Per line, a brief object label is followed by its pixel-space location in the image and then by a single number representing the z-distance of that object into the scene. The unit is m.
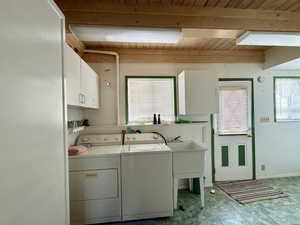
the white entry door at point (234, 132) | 3.35
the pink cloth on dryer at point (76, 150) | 2.08
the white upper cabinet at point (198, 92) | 2.86
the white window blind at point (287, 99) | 3.54
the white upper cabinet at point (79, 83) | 1.60
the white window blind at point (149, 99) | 3.16
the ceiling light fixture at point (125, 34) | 1.92
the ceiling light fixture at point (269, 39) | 2.08
